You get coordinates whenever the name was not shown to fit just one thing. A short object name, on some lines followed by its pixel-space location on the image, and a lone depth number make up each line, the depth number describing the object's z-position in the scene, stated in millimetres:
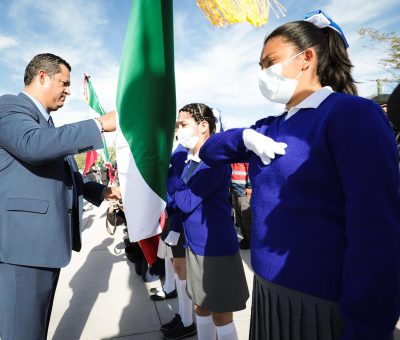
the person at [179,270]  2524
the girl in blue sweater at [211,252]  1875
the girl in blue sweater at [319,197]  754
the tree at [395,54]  11198
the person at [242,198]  5395
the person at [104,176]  14727
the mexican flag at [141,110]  1309
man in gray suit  1487
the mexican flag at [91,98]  4064
